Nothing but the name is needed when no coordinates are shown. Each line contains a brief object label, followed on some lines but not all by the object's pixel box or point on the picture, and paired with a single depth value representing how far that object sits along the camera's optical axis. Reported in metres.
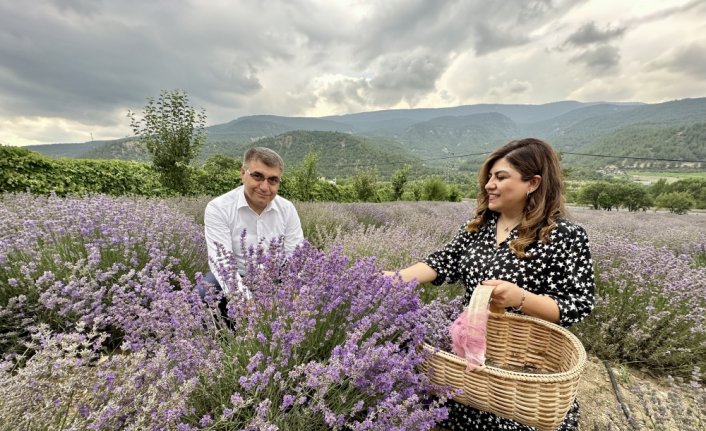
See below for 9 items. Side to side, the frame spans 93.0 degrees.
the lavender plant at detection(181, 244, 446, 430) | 1.00
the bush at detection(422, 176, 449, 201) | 25.28
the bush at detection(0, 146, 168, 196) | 6.56
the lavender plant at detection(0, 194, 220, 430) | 0.97
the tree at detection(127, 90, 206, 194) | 7.30
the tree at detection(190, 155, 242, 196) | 12.35
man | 2.46
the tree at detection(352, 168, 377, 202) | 21.84
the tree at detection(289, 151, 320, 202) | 14.27
